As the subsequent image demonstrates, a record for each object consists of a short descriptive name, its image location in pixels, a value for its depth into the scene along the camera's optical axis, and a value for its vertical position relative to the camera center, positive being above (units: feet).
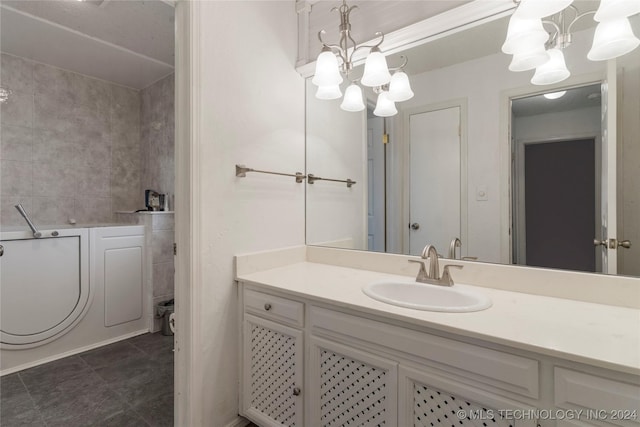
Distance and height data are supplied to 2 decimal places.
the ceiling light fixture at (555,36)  3.10 +2.07
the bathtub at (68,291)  6.49 -1.98
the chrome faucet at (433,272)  4.20 -0.90
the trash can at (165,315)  8.39 -2.96
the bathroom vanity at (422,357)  2.37 -1.47
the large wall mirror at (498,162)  3.60 +0.75
